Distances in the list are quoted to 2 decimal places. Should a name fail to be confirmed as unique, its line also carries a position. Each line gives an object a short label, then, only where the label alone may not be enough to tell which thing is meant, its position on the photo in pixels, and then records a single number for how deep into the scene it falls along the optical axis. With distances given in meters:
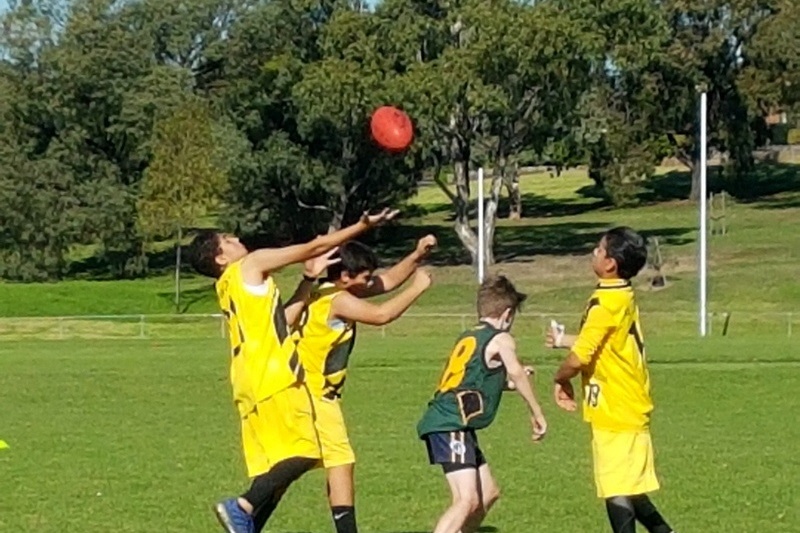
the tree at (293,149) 62.94
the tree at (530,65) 51.66
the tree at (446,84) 52.16
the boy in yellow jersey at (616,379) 8.38
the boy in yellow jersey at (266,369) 8.24
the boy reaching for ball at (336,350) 9.16
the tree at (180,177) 55.84
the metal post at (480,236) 42.56
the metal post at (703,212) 36.09
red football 8.66
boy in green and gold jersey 8.73
